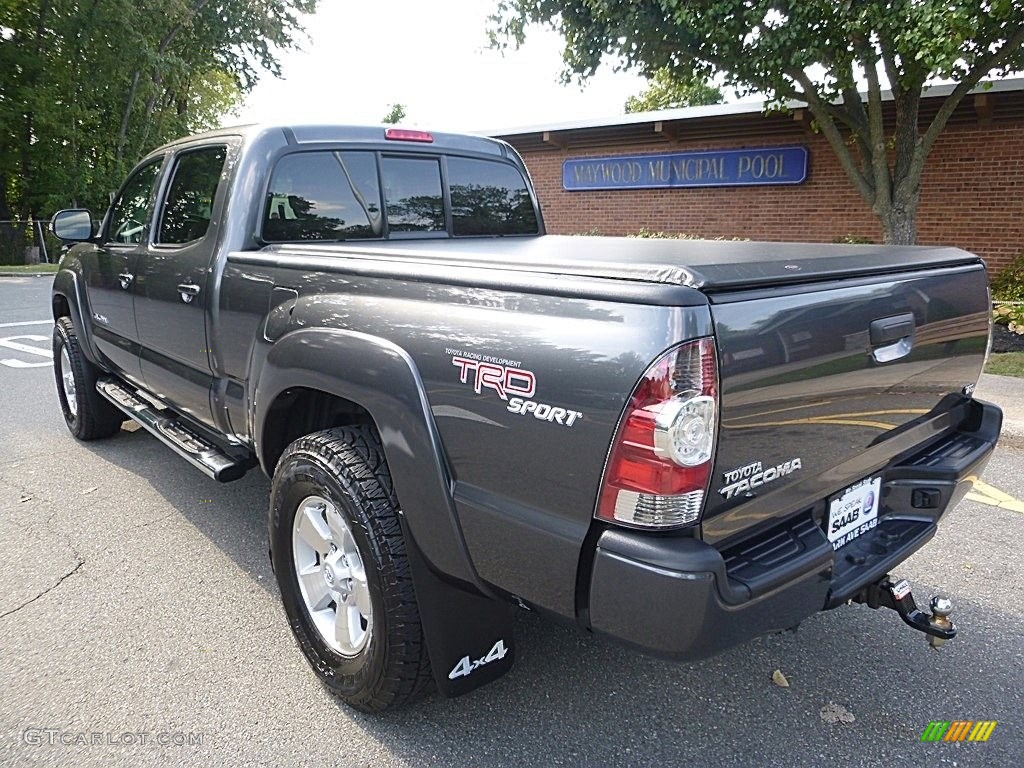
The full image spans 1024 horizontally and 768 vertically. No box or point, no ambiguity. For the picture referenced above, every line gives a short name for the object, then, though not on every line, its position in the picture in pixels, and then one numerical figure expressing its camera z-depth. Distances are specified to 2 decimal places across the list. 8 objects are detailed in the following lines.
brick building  10.79
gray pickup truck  1.75
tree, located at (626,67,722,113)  41.53
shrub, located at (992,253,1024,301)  9.86
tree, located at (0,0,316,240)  21.95
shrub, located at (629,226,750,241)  13.99
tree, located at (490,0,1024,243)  7.52
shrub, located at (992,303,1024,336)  8.77
